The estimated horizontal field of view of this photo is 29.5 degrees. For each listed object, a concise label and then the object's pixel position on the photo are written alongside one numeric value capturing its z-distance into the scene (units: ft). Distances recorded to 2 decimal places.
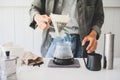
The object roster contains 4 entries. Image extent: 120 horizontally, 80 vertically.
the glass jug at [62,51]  4.29
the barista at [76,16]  5.40
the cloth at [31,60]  4.36
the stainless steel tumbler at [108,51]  4.01
